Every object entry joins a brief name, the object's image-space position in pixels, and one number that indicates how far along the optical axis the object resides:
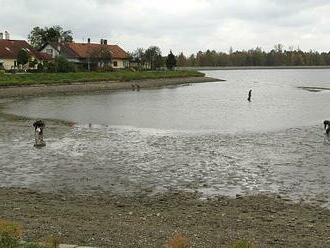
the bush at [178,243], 6.85
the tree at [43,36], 126.66
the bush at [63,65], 88.31
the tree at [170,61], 132.25
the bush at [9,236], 7.41
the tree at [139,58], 130.00
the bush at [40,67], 87.38
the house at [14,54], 93.19
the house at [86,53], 110.62
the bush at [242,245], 6.62
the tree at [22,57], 89.94
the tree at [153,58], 129.62
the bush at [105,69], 102.59
